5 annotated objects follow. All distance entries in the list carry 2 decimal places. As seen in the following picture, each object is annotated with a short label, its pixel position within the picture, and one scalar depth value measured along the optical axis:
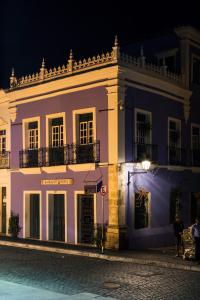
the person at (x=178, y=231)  16.12
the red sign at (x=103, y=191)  17.67
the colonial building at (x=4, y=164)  22.95
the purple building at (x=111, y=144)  18.33
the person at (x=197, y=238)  15.00
